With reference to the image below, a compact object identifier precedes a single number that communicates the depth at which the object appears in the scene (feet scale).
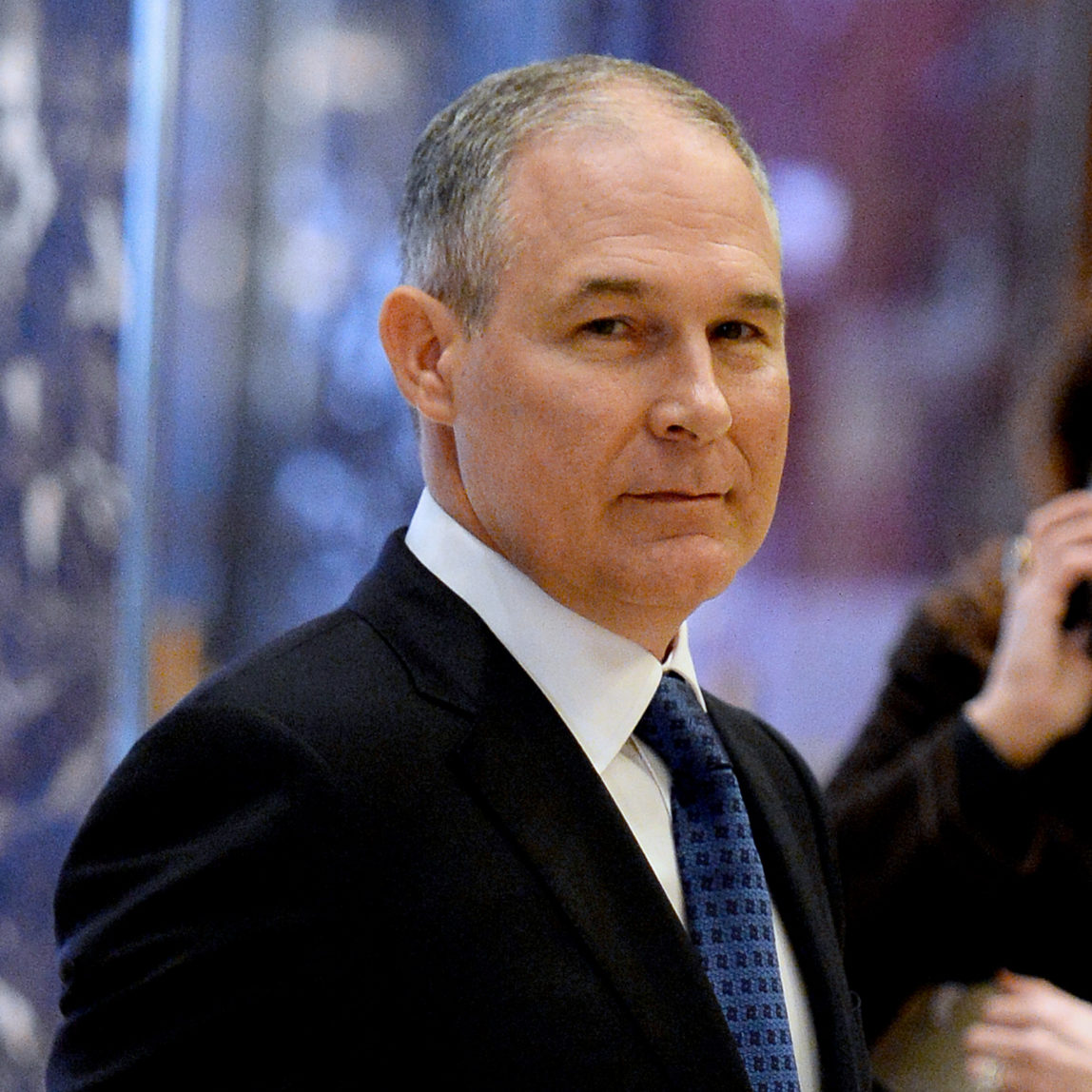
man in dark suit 9.38
